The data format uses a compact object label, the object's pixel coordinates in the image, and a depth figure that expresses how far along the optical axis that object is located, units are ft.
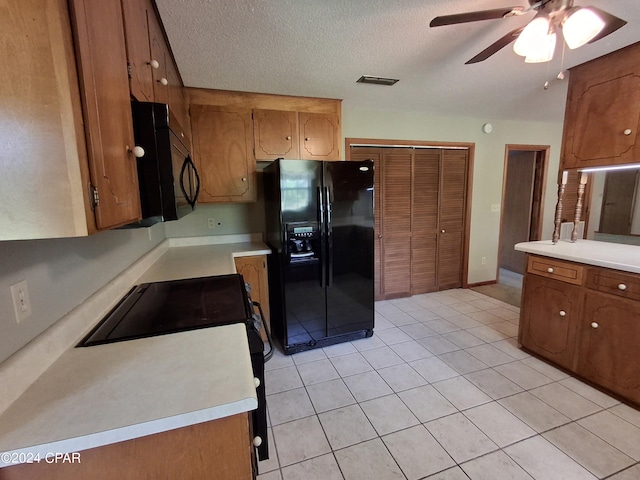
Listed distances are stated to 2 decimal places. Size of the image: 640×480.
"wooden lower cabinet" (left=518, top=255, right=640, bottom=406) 5.81
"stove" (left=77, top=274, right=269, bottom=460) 3.59
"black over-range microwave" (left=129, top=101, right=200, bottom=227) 3.27
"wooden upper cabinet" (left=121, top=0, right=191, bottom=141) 3.43
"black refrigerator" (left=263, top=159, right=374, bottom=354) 7.76
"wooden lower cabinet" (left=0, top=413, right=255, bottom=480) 2.09
